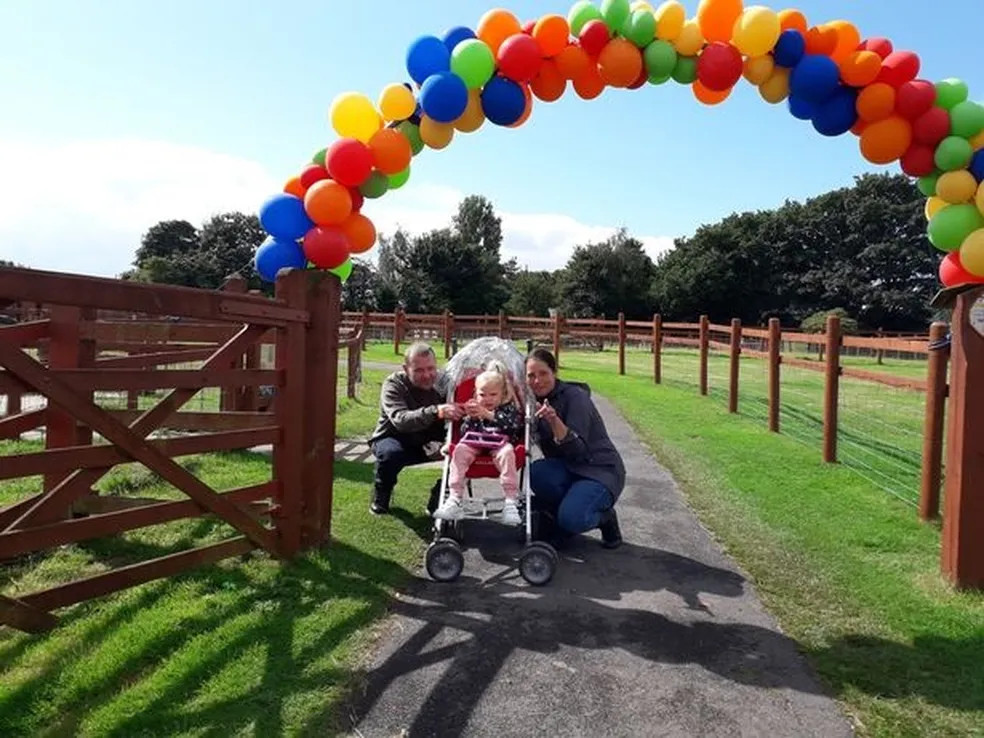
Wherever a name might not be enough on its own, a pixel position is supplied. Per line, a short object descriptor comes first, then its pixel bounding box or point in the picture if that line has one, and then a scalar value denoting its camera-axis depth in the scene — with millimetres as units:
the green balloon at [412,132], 5535
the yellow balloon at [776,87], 5273
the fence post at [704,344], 15906
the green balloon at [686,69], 5406
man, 6180
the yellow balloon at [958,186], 4816
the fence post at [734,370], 13367
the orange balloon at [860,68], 4938
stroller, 4836
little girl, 4977
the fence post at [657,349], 18888
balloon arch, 4914
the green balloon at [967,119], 4805
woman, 5508
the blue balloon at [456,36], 5414
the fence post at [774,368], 10945
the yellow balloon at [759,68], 5203
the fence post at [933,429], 5902
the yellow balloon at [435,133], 5480
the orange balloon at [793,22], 5121
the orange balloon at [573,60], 5398
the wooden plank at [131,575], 3730
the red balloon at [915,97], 4859
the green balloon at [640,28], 5230
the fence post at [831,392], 8695
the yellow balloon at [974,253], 4652
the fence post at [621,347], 21219
